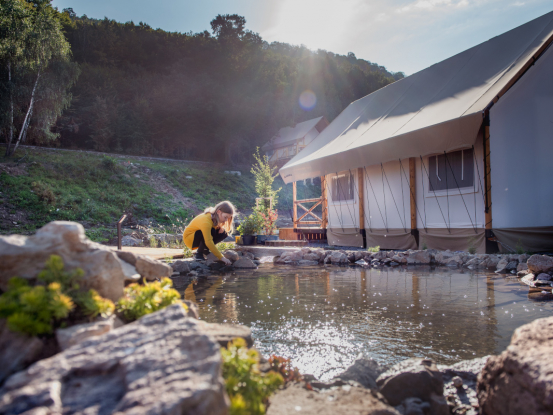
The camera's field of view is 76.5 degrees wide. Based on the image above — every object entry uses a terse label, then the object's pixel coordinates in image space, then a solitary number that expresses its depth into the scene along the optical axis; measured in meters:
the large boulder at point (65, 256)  1.93
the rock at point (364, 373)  2.33
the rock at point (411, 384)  2.08
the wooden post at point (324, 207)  13.62
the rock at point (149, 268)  2.86
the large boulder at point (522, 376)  1.53
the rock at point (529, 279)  5.30
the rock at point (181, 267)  7.11
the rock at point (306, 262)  8.78
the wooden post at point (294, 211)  14.19
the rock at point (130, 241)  11.50
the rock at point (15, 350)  1.57
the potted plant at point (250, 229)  10.95
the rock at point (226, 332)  2.10
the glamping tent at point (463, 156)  7.62
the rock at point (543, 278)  5.22
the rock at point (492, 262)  7.02
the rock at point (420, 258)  8.02
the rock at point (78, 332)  1.68
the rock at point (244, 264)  8.28
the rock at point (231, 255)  8.50
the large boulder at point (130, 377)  1.19
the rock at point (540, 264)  5.42
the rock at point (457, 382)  2.30
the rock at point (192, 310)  2.57
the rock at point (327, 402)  1.75
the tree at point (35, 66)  16.28
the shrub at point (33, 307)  1.64
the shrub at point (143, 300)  2.16
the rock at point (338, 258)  8.67
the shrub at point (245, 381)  1.53
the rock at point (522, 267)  6.09
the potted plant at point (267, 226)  11.21
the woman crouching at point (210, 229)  6.95
